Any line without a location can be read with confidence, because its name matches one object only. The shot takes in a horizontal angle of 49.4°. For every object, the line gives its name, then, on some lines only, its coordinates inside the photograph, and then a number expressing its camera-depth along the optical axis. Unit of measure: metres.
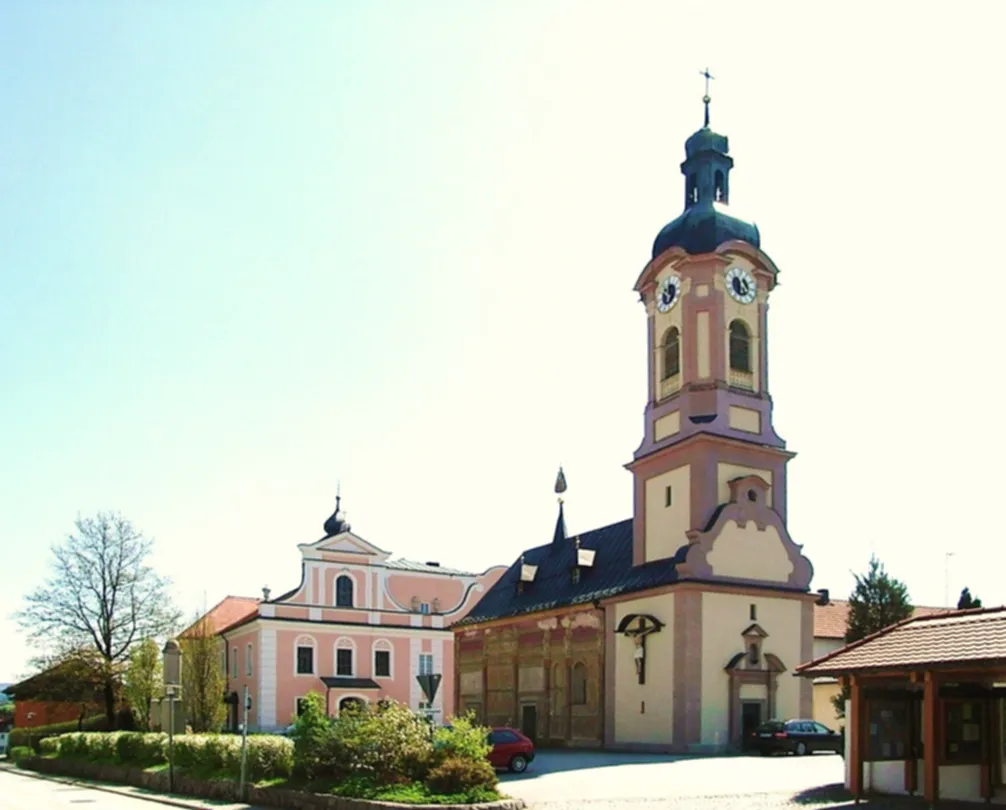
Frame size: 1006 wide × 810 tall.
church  33.97
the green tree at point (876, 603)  41.62
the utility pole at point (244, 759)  21.09
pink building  52.72
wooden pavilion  16.89
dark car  30.97
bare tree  48.97
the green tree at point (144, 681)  36.78
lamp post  24.72
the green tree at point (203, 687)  32.69
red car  26.19
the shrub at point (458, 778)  18.45
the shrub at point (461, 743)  19.33
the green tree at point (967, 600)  41.94
